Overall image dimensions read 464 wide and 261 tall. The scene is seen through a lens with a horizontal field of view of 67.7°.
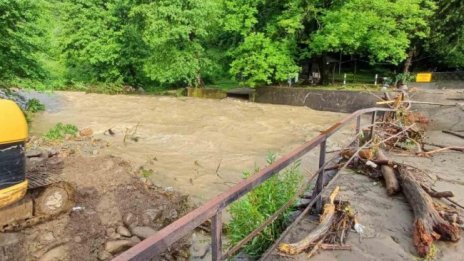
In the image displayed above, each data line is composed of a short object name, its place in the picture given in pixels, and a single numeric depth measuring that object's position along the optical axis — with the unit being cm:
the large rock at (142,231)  628
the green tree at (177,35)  2148
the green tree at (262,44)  2127
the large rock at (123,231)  634
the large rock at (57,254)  558
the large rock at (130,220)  663
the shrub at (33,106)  1529
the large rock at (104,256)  571
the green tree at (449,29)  2300
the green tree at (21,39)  1066
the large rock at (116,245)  588
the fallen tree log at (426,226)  328
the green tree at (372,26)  1886
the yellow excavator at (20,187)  452
